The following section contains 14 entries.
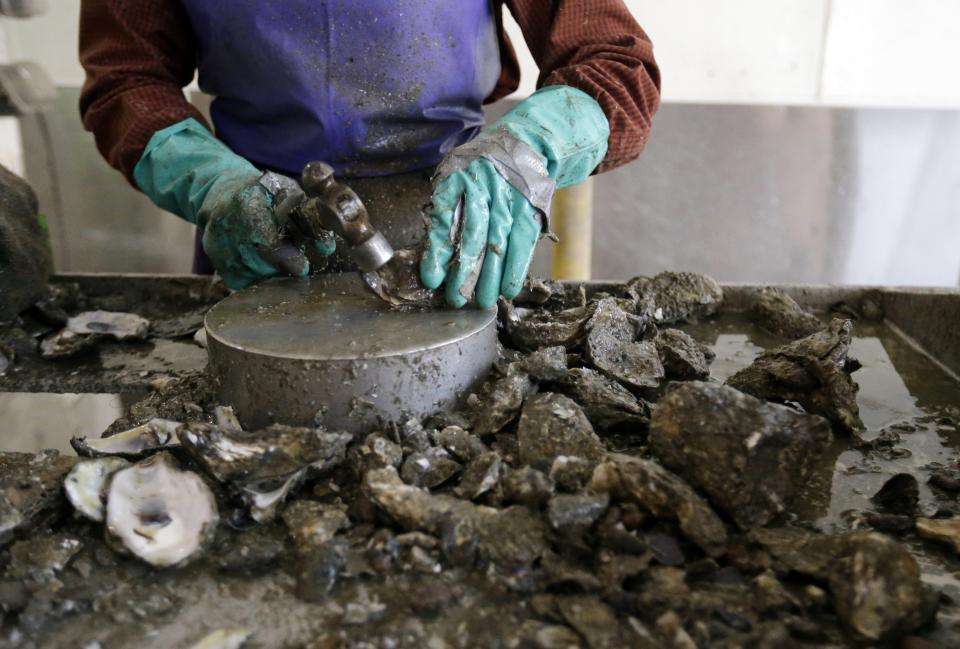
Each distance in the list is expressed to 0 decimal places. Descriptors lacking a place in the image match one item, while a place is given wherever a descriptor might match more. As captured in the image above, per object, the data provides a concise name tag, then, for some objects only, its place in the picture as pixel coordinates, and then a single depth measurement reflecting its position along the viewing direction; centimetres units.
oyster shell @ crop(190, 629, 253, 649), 84
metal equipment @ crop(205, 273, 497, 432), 116
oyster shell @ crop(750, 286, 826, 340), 172
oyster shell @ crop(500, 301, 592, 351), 147
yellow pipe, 306
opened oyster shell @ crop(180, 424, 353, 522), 105
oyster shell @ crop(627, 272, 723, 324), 182
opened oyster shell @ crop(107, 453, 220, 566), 98
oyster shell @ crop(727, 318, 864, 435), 130
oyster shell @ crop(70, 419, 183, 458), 114
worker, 150
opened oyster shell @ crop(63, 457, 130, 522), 103
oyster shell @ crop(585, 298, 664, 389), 136
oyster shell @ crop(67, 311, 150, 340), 181
